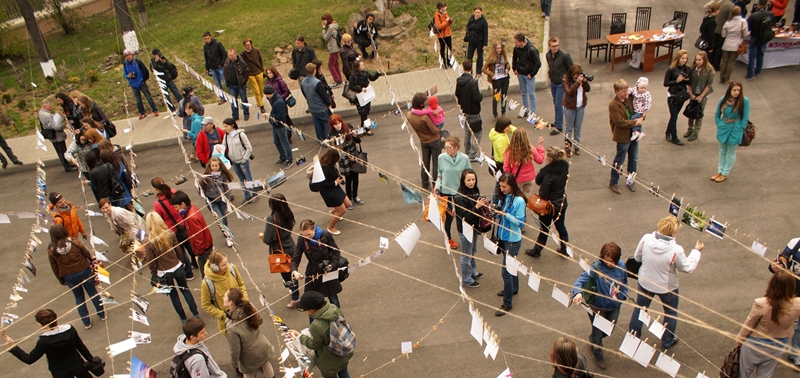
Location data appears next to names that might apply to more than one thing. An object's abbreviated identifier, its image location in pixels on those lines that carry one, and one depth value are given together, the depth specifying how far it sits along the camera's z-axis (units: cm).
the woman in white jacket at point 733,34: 1258
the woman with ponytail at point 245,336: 605
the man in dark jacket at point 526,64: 1171
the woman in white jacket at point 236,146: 1004
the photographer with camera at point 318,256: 702
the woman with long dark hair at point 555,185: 777
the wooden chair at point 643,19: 1582
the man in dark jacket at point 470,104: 1051
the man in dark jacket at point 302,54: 1366
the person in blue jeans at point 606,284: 611
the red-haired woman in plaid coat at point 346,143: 980
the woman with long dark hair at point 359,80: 1198
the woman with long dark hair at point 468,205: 739
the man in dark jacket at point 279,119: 1145
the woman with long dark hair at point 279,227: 766
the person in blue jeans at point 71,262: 764
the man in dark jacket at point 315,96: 1144
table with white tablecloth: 1304
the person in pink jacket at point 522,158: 813
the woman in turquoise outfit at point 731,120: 911
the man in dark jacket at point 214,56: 1427
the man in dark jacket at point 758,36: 1264
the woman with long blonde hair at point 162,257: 741
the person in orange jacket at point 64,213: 861
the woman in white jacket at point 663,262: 609
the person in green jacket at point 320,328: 568
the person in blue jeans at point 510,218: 702
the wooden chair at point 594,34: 1493
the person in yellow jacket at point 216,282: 666
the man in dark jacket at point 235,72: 1328
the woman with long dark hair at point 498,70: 1180
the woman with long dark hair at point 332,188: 901
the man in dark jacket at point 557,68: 1116
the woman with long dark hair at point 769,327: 536
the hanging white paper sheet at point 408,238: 707
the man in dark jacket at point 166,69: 1405
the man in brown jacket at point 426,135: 961
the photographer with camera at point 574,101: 1027
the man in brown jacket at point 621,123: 929
